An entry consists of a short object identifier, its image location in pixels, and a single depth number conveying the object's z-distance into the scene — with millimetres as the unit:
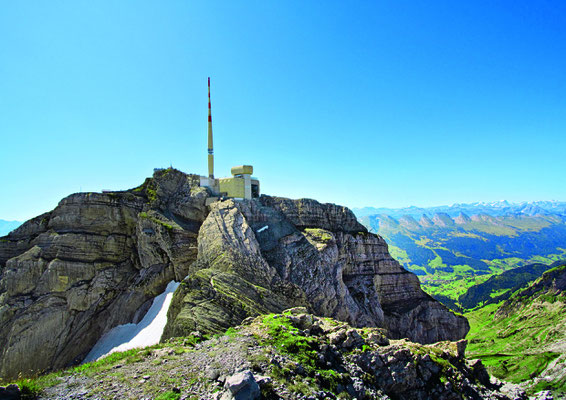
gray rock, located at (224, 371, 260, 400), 18562
